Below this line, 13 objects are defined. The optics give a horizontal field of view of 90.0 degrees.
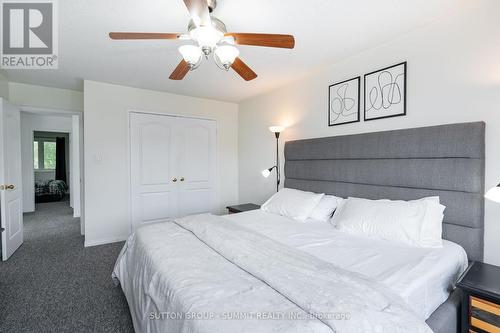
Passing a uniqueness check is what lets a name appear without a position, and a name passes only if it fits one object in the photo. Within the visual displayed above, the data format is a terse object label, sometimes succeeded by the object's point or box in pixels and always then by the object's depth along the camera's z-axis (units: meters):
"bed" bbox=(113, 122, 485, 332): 1.07
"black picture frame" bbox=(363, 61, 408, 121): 2.31
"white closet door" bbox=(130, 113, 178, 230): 3.96
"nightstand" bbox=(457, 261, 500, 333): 1.36
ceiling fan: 1.54
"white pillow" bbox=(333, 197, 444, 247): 1.86
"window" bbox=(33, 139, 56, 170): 7.92
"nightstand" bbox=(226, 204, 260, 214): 3.67
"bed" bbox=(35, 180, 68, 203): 6.97
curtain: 8.02
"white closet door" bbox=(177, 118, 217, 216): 4.41
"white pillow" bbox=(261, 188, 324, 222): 2.71
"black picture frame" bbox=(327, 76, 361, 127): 2.69
